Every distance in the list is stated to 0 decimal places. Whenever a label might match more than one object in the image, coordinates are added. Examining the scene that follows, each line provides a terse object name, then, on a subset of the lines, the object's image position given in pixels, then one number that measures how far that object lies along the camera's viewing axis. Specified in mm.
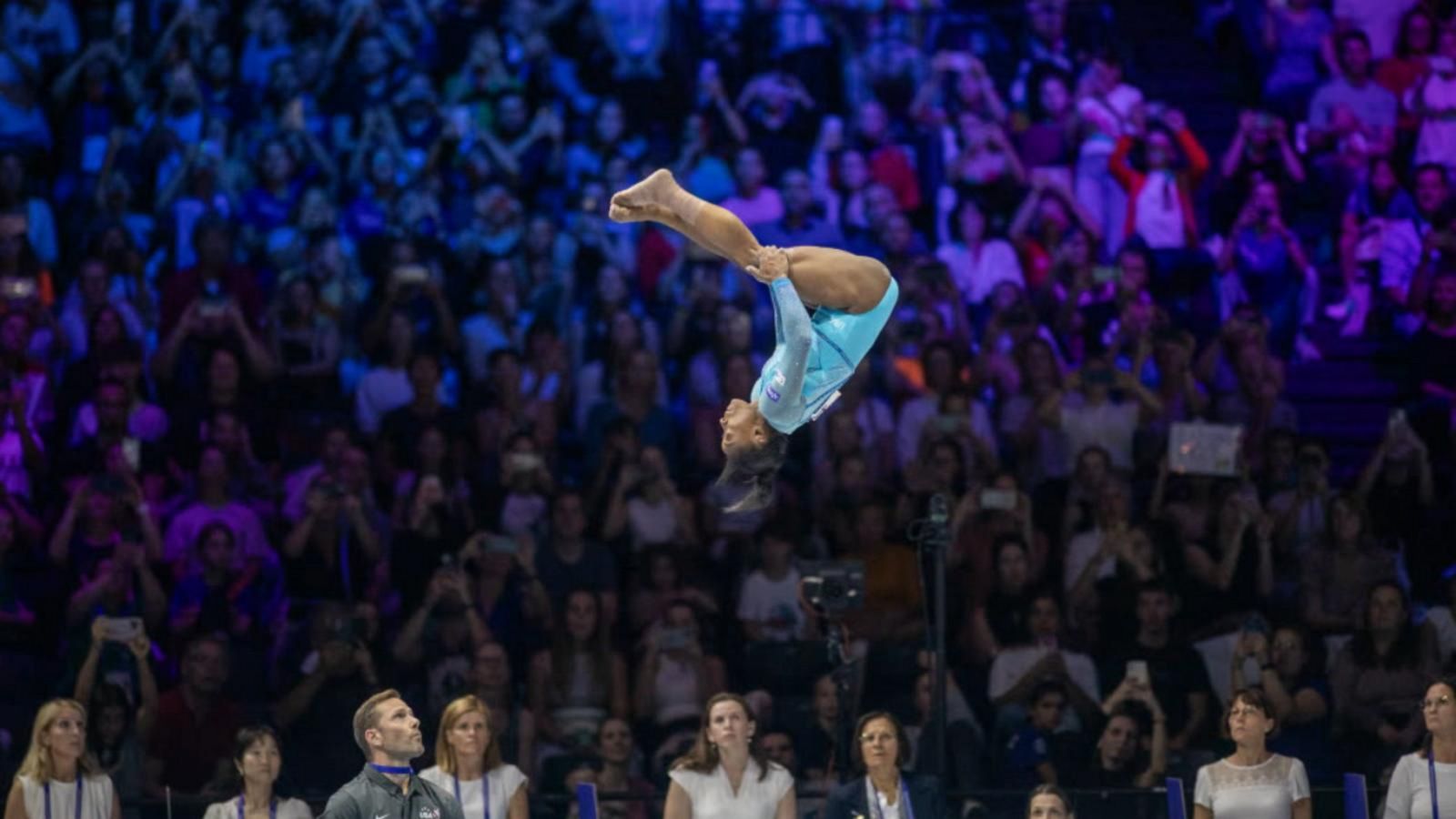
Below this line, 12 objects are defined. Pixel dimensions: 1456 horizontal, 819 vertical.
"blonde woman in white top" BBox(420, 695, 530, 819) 17172
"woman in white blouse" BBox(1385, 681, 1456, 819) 17109
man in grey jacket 14953
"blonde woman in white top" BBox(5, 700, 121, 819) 17062
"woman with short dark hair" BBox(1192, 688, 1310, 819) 17187
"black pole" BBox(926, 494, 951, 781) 17312
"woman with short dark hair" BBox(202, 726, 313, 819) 16906
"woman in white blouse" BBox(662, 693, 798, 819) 17266
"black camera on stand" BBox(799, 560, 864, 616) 17859
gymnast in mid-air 13617
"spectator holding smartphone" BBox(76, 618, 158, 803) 18437
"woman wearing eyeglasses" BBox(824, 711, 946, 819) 16812
